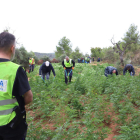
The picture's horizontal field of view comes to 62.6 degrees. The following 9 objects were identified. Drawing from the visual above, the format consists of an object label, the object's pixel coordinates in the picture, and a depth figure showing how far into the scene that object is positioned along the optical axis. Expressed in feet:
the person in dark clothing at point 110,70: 22.34
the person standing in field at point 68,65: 24.22
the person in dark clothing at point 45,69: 21.63
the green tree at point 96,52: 151.02
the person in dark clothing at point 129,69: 22.57
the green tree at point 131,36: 86.97
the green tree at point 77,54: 124.51
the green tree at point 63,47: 164.66
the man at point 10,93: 4.33
